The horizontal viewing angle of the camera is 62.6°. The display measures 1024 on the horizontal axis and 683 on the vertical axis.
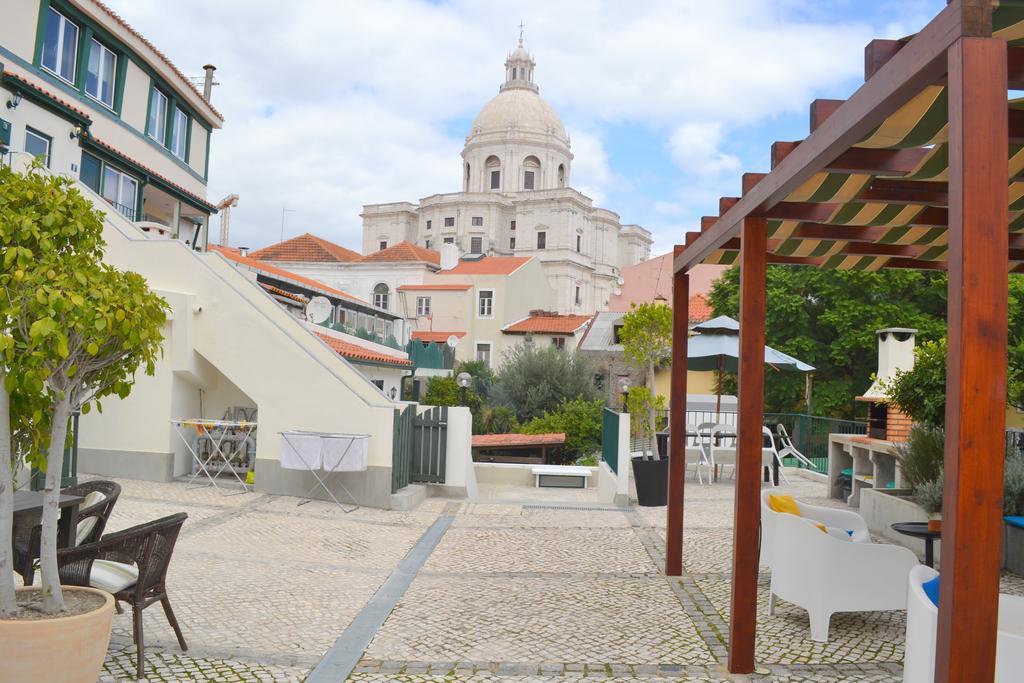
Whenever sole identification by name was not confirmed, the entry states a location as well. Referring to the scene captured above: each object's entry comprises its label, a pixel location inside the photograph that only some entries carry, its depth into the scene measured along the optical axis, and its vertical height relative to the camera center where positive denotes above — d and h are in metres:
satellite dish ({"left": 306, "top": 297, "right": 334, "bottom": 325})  19.09 +1.83
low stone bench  16.50 -1.48
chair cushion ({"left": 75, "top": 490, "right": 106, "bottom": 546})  5.47 -0.97
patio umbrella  14.52 +1.06
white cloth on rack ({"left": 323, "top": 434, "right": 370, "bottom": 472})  10.81 -0.78
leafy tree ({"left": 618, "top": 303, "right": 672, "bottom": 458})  11.89 +1.01
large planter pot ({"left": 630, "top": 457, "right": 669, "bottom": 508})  11.90 -1.05
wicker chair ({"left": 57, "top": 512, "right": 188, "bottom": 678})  4.65 -0.99
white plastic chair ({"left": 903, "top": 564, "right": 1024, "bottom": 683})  3.21 -0.89
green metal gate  12.46 -0.75
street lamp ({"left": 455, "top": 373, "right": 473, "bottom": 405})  21.39 +0.47
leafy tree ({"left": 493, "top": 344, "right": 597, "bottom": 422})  28.53 +0.66
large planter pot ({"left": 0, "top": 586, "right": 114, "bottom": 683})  3.74 -1.22
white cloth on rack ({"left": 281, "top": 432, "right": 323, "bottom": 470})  10.80 -0.80
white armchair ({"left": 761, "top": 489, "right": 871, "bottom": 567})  6.50 -0.87
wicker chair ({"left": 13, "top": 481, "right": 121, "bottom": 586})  5.14 -0.94
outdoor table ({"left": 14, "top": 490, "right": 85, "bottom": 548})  5.34 -0.87
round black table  6.26 -0.86
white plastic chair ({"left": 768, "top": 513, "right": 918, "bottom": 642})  5.45 -1.04
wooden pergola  2.69 +0.92
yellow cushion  6.55 -0.71
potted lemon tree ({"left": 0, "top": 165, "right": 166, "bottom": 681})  3.79 +0.13
